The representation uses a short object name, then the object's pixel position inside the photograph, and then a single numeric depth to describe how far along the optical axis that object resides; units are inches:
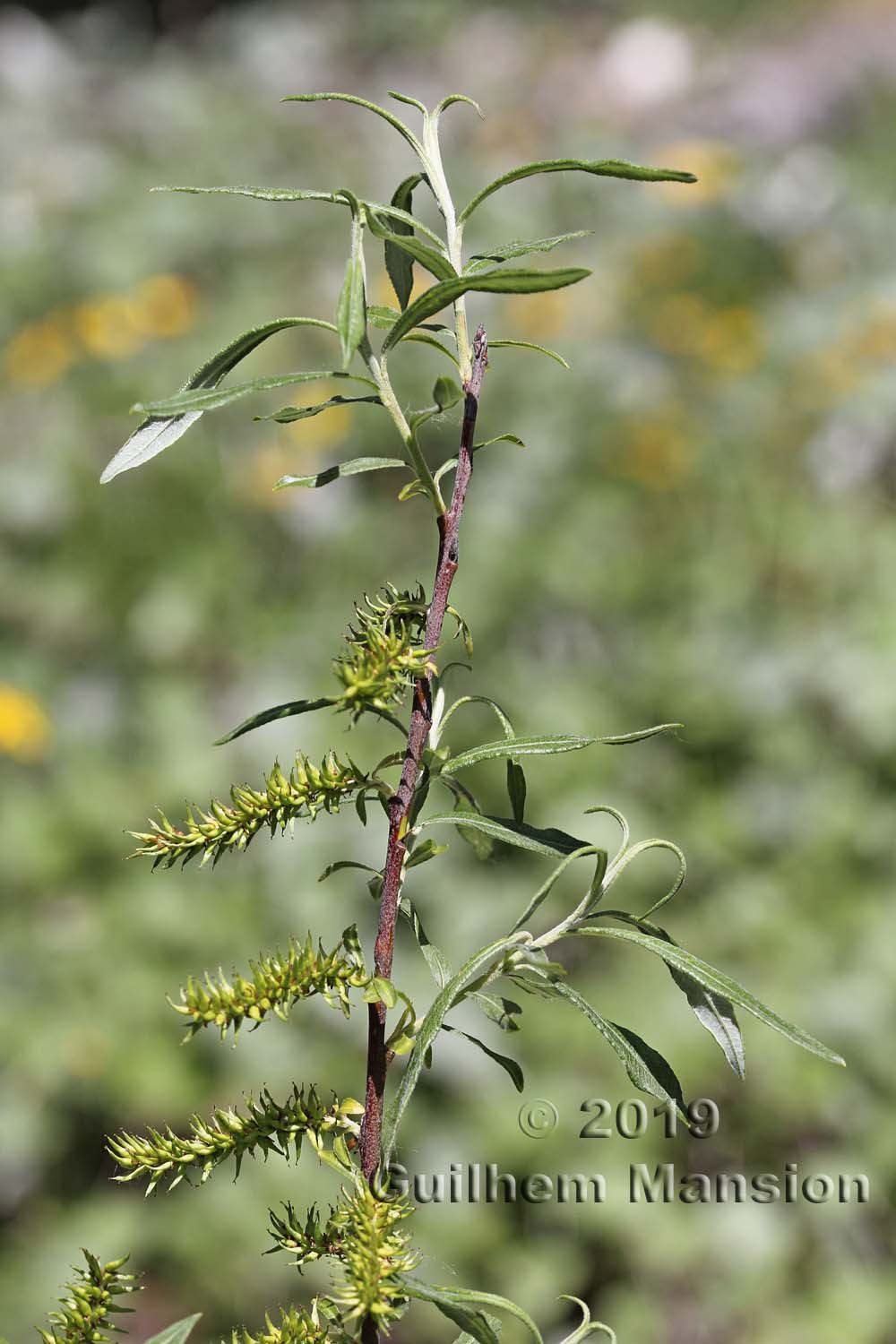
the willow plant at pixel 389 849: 29.4
